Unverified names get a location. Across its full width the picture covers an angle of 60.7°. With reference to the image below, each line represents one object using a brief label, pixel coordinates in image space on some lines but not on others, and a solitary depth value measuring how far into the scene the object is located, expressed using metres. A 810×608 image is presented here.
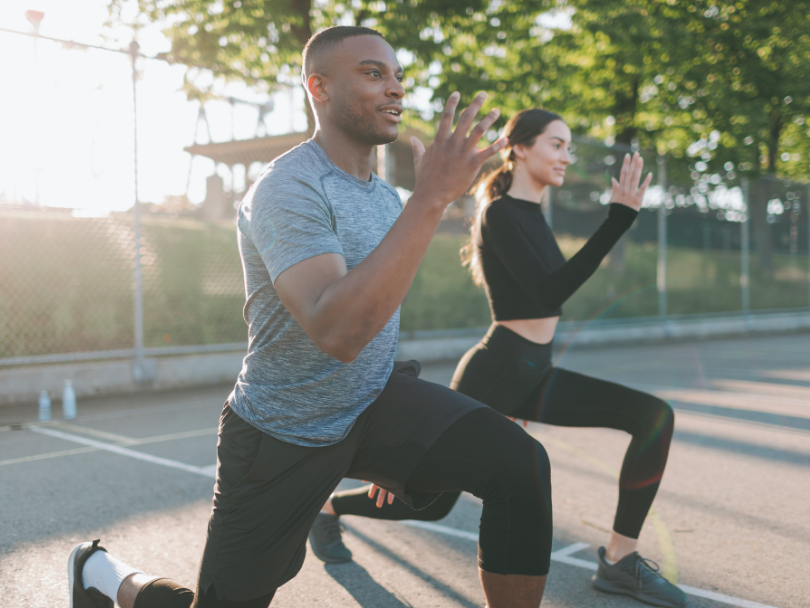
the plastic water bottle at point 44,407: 6.83
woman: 2.82
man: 1.93
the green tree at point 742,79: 17.08
